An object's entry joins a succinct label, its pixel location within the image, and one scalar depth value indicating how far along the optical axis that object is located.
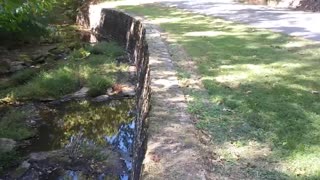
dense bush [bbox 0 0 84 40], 5.29
